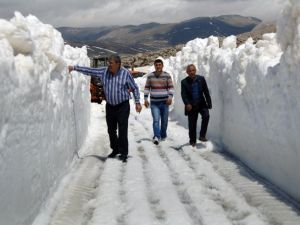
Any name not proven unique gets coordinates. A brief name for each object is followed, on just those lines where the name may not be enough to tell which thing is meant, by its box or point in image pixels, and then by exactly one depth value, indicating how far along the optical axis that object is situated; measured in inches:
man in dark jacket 402.6
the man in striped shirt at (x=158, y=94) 448.5
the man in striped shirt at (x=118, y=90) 354.9
